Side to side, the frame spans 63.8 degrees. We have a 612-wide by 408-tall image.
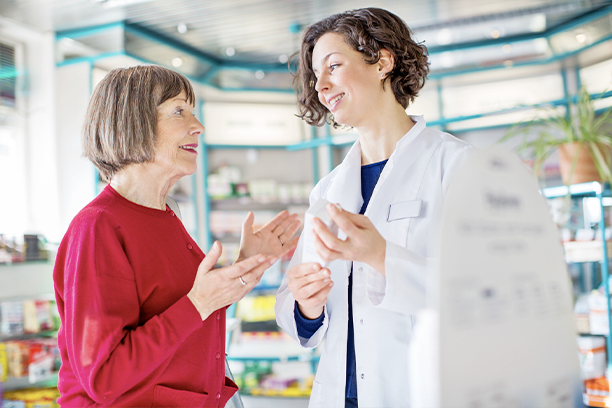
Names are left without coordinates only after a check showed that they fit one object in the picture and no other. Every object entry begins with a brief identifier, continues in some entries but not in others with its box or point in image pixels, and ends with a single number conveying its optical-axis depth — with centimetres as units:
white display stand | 72
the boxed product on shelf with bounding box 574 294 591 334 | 378
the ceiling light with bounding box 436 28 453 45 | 545
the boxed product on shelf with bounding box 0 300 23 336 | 354
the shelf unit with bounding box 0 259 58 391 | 362
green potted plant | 370
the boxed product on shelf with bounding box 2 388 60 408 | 351
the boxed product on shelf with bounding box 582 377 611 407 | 363
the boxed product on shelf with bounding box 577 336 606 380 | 372
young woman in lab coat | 116
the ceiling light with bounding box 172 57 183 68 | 548
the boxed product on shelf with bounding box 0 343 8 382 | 349
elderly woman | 114
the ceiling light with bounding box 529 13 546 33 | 521
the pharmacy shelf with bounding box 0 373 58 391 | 356
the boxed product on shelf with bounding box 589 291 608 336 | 368
